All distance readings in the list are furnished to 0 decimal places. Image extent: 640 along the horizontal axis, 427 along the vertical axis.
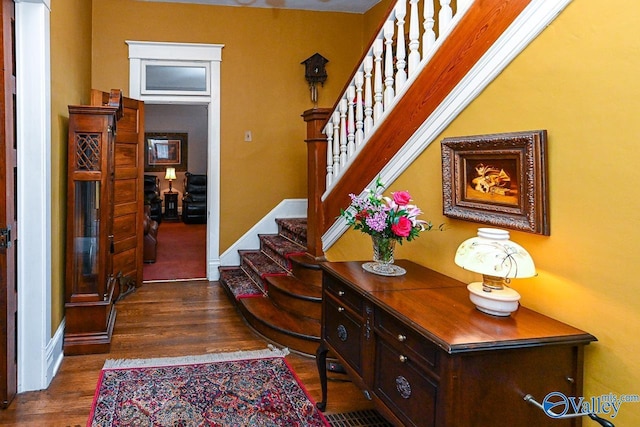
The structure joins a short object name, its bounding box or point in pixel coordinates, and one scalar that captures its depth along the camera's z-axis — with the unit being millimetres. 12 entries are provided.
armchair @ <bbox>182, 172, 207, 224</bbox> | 10844
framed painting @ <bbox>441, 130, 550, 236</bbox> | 1726
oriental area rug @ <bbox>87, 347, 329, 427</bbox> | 2516
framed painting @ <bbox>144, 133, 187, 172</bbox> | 11711
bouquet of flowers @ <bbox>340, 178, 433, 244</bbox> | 2209
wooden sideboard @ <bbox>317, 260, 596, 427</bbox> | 1441
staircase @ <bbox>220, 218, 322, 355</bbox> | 3486
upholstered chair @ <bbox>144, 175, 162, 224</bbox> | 10377
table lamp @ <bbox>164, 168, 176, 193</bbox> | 11547
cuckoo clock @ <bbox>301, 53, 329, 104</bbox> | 5578
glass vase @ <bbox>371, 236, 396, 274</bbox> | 2322
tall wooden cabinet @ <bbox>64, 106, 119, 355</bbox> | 3285
